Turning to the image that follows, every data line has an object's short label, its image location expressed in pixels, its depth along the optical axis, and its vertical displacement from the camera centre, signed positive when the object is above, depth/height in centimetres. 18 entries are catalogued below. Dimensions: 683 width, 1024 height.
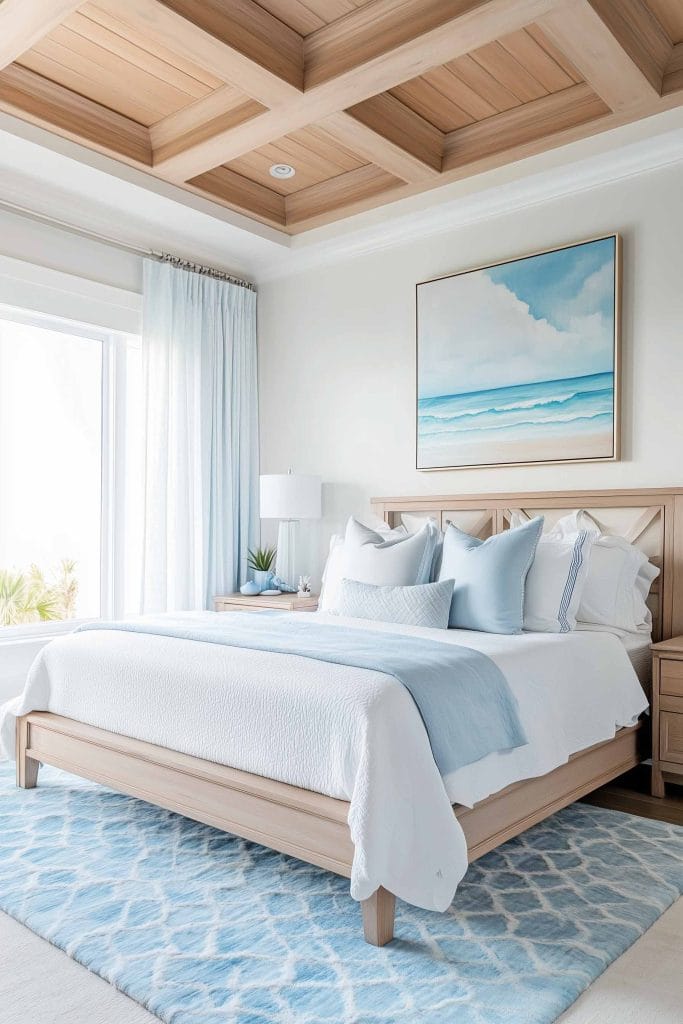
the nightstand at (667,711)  310 -77
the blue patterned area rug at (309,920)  184 -111
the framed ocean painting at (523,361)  382 +75
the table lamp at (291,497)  468 +7
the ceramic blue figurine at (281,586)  488 -46
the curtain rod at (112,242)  411 +150
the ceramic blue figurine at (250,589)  486 -48
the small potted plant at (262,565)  494 -35
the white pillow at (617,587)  342 -33
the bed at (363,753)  207 -77
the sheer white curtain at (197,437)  471 +44
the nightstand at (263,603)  450 -53
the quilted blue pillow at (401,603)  328 -39
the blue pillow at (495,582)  322 -29
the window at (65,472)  430 +21
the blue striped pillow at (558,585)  328 -31
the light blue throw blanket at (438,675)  226 -49
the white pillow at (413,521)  448 -6
